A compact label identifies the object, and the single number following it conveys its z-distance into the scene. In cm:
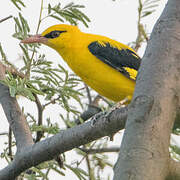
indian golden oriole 771
